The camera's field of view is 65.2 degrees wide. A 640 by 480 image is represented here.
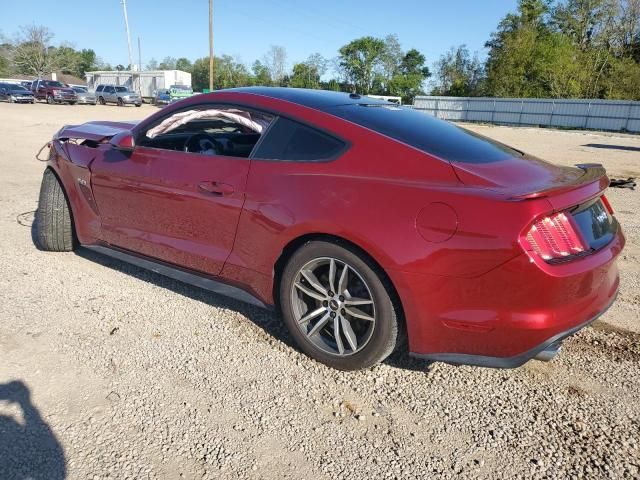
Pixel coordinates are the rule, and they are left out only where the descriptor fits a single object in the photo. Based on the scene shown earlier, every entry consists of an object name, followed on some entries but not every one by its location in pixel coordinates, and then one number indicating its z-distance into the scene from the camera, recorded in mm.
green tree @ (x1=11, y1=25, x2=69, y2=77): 85062
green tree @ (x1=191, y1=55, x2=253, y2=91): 79500
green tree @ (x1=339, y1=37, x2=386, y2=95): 90250
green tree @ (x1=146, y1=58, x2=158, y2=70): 123100
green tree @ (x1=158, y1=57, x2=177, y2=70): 126844
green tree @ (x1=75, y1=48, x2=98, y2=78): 106250
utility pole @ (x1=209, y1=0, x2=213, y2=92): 36344
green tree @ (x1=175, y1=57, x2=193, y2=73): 127781
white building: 59625
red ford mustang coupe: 2277
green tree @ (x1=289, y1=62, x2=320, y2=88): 78038
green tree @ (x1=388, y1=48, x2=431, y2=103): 82750
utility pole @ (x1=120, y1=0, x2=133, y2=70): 56188
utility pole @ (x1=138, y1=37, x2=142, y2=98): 60962
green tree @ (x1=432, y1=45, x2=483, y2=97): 55156
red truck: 37312
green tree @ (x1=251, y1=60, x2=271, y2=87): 72625
